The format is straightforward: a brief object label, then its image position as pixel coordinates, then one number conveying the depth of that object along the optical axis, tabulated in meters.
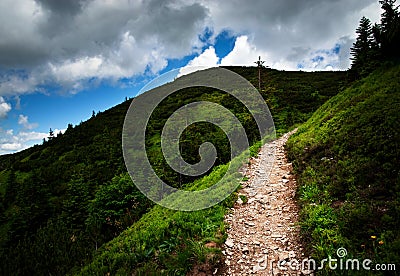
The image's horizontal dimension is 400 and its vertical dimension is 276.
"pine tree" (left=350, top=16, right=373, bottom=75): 23.95
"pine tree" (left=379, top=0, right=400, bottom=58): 20.78
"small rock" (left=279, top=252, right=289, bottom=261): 6.50
